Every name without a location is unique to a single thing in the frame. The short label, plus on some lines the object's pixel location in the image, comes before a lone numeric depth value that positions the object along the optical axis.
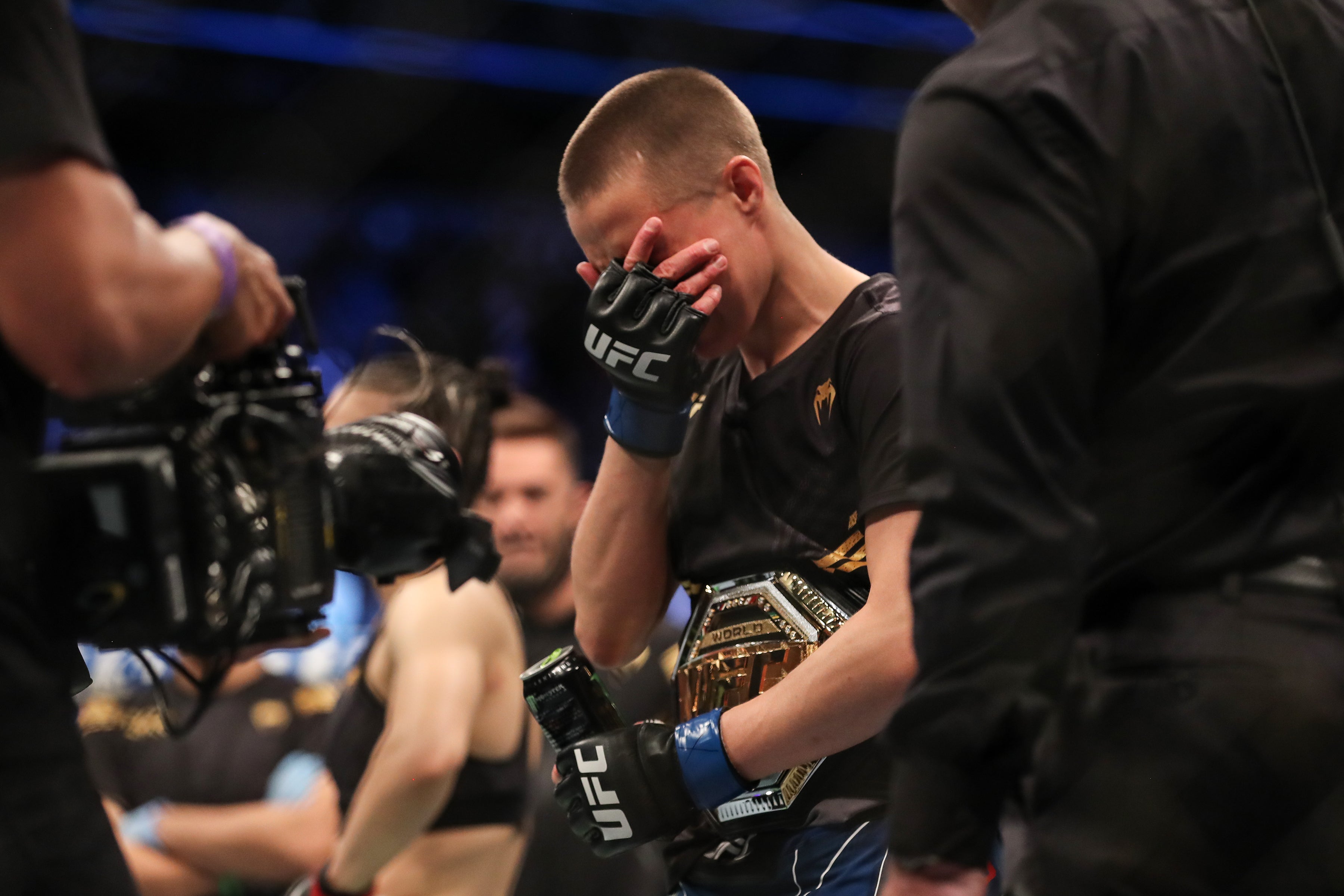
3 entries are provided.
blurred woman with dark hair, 4.49
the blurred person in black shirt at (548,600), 5.35
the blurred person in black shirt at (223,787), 5.32
